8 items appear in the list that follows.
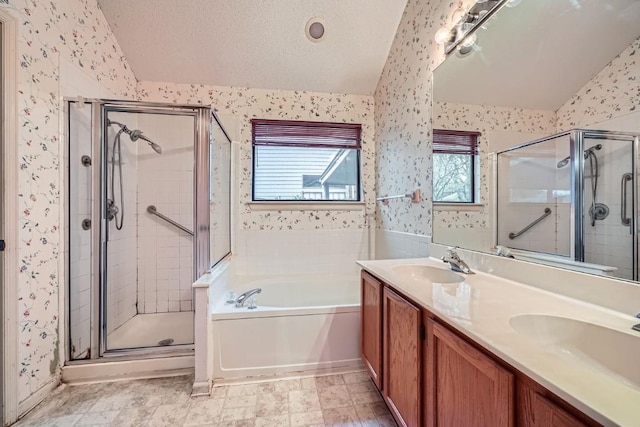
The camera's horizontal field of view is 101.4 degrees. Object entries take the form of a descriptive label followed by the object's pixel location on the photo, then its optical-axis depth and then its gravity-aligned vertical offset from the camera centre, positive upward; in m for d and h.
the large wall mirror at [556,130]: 0.85 +0.33
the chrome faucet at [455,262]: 1.40 -0.27
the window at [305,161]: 2.66 +0.54
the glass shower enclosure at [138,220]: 1.76 -0.07
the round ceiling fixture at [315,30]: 2.17 +1.54
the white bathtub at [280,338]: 1.71 -0.85
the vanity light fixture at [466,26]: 1.35 +1.07
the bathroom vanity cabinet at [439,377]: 0.58 -0.50
